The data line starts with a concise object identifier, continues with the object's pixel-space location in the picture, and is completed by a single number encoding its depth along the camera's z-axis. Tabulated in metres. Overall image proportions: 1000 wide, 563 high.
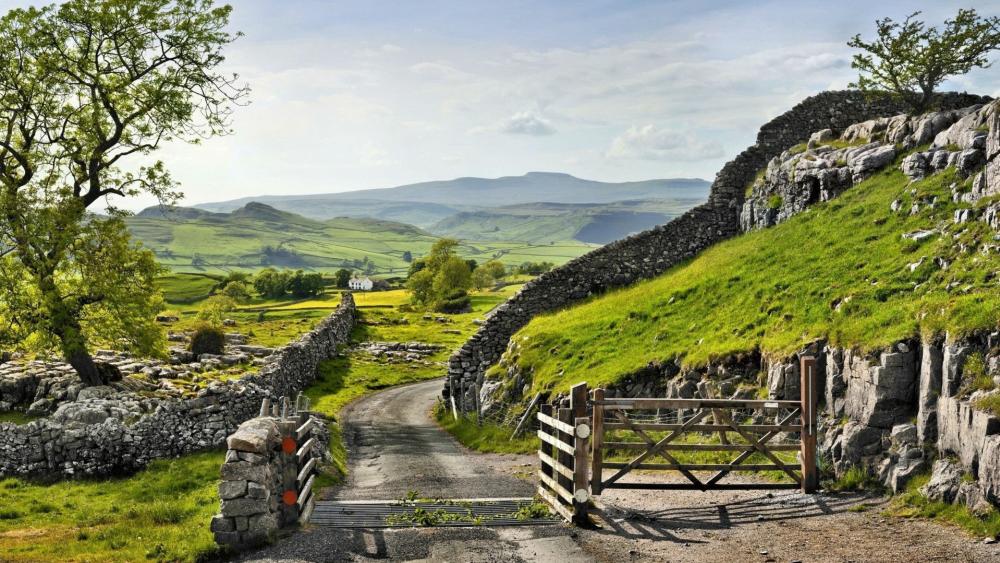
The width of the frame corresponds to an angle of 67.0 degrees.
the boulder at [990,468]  13.34
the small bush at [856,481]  16.55
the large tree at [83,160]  31.12
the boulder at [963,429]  14.02
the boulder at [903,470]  15.53
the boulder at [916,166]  26.64
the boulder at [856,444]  16.86
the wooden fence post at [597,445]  16.94
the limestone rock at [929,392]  15.80
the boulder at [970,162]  23.77
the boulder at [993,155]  21.66
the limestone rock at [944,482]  14.31
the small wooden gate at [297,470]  15.66
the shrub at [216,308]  74.45
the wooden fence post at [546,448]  18.59
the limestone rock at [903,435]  16.08
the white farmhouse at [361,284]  188.38
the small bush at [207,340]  44.81
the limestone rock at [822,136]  37.06
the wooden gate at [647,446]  16.09
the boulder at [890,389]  16.70
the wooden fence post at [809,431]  17.19
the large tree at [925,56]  39.81
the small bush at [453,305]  109.81
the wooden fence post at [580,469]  15.67
